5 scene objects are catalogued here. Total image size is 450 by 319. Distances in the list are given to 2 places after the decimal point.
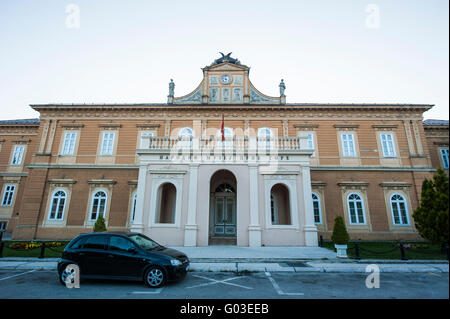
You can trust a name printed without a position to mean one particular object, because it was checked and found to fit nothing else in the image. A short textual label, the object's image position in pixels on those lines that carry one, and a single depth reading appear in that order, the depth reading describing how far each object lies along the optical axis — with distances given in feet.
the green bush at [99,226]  43.24
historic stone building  44.21
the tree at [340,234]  35.42
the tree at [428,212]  34.26
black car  20.92
